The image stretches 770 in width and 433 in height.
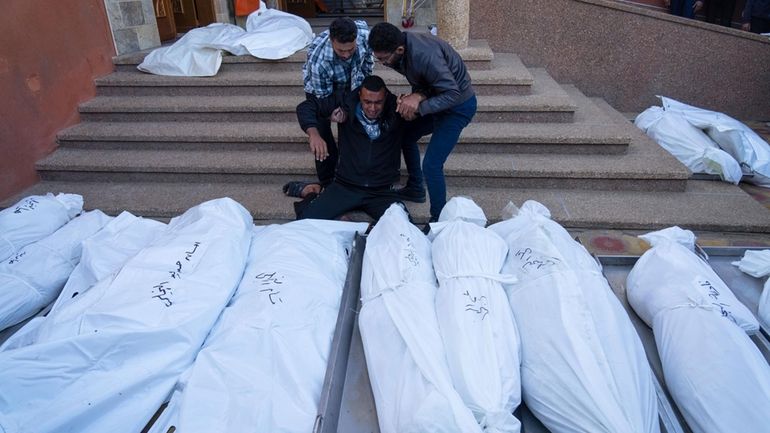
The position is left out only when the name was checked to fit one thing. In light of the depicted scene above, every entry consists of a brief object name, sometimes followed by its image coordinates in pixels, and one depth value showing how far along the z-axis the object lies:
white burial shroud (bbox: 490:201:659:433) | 1.49
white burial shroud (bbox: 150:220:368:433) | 1.54
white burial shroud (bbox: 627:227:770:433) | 1.51
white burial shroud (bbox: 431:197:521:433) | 1.54
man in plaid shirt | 2.96
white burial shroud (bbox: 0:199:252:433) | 1.55
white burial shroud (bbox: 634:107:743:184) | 3.68
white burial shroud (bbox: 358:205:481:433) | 1.45
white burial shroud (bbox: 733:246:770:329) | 2.36
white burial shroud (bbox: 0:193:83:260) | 2.57
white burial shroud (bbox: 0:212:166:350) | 1.91
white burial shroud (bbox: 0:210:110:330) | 2.23
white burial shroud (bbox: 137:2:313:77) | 4.55
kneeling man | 2.98
